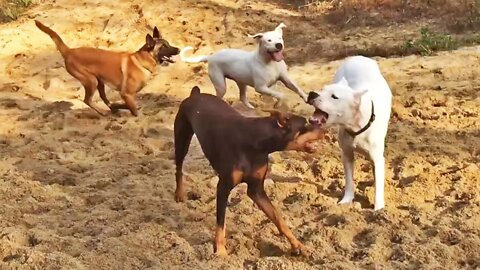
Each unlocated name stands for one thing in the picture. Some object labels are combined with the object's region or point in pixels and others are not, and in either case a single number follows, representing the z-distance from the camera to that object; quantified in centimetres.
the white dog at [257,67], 782
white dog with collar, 516
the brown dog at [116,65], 864
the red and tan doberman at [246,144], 450
